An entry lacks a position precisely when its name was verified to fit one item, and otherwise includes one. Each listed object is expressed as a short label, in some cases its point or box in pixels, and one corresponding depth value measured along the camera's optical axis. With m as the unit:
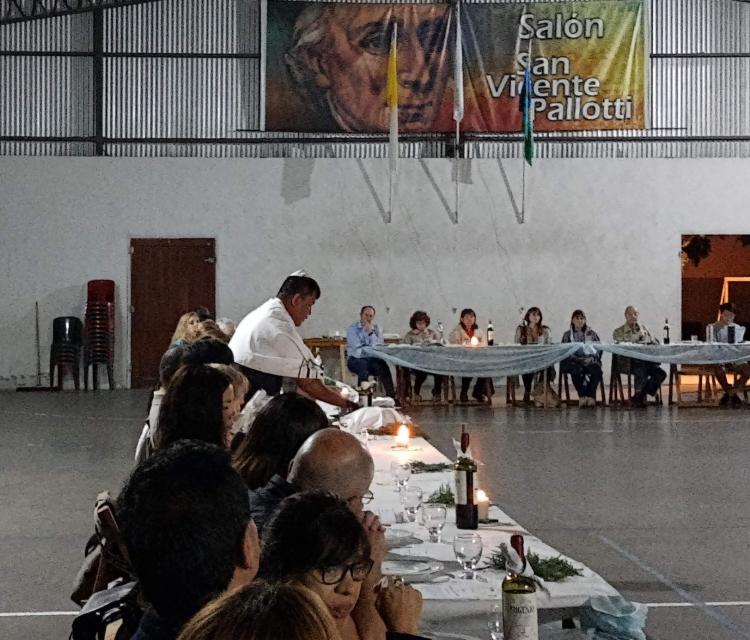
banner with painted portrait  16.73
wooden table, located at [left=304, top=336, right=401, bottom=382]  15.31
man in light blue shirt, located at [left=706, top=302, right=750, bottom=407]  14.04
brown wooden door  16.75
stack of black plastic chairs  16.20
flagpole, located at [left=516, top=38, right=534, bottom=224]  15.59
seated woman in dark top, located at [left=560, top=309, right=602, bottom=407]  13.92
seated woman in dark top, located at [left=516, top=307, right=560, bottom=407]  14.30
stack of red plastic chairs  16.31
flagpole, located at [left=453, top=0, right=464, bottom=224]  16.07
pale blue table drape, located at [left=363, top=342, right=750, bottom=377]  13.52
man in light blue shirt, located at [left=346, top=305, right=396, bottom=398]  14.03
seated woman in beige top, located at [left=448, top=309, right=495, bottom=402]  14.29
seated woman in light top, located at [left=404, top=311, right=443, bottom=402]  14.25
